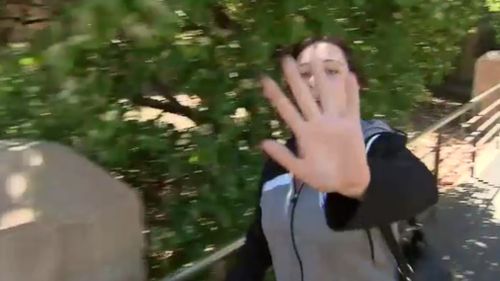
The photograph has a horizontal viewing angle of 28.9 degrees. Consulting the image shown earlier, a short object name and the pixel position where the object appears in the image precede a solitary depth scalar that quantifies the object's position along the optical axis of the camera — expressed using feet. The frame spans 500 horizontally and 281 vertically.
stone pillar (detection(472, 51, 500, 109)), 36.86
